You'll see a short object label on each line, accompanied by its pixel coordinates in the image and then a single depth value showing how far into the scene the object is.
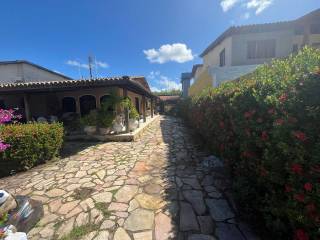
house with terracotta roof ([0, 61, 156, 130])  8.40
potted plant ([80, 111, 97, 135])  8.91
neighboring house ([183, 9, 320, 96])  12.06
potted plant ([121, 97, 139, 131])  9.89
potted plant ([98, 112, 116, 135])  8.84
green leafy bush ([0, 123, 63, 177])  5.16
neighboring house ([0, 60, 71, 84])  16.70
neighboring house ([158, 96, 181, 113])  30.29
